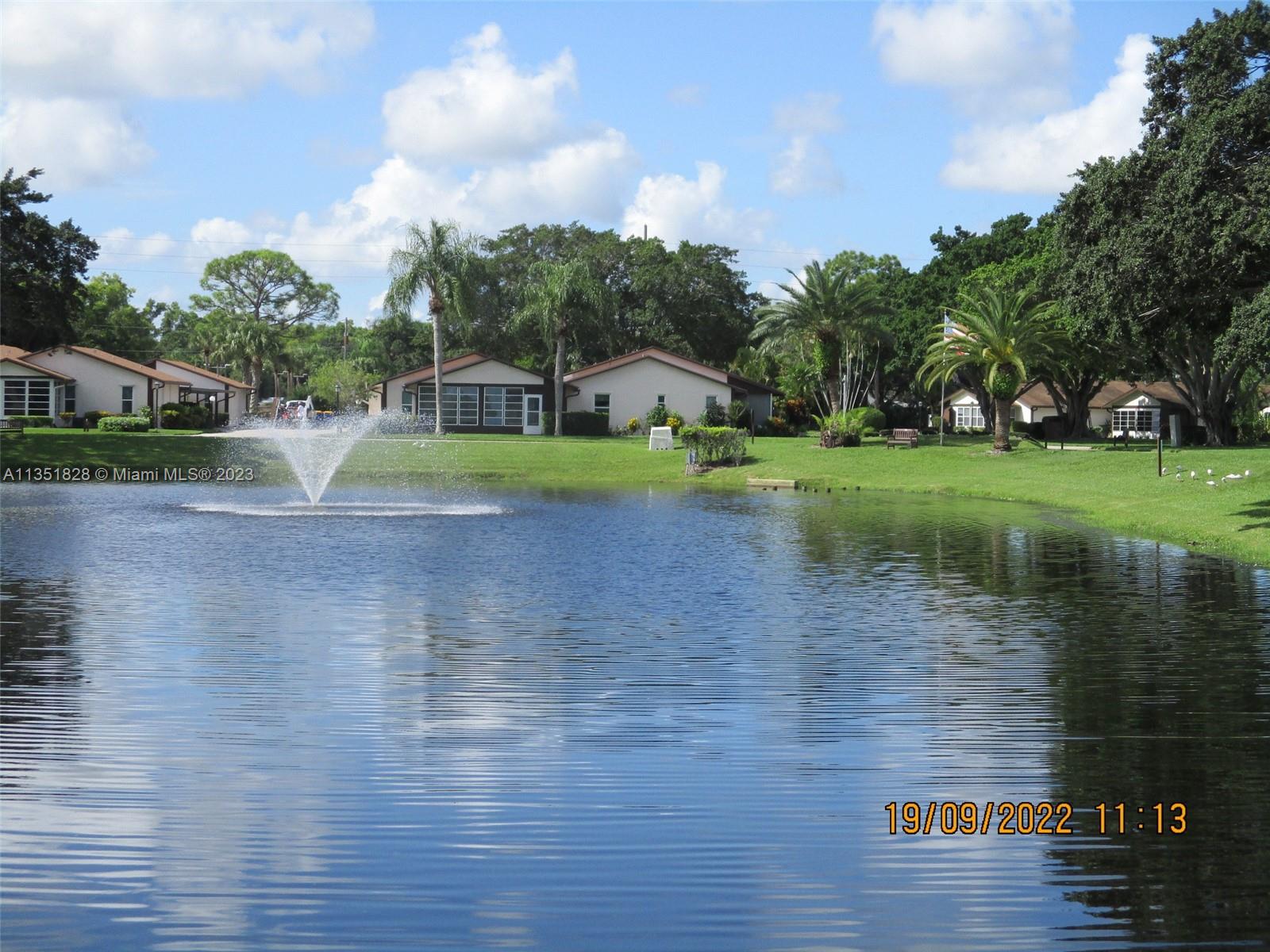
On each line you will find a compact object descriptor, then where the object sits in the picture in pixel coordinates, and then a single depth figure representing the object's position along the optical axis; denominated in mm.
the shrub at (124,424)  76000
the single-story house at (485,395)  88750
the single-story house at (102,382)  87562
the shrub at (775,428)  85688
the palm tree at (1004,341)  61062
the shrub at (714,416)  82638
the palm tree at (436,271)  80500
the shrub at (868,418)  72812
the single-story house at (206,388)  96312
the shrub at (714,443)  59094
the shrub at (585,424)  86062
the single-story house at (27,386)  83688
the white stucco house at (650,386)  86625
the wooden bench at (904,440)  65188
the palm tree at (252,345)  115688
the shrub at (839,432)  65688
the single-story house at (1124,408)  98125
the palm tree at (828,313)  74438
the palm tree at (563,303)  82500
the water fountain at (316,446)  49250
